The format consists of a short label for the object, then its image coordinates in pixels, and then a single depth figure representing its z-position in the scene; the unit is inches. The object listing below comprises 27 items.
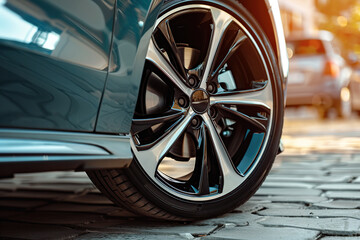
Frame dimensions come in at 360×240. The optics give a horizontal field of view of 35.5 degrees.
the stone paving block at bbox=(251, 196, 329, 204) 111.0
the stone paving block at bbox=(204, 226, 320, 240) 79.5
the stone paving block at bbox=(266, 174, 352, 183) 139.9
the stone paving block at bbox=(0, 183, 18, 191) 142.2
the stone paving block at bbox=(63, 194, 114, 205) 115.8
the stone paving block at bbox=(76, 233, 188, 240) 80.7
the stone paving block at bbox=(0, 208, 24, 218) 104.0
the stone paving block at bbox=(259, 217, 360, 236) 82.0
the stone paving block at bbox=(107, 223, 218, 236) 84.2
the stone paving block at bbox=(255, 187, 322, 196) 120.1
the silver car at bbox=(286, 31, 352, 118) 457.7
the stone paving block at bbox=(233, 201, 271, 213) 101.7
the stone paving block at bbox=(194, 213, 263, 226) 90.9
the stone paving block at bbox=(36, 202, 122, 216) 105.3
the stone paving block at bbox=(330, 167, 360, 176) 154.8
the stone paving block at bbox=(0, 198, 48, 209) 114.3
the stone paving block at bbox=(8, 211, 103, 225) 95.5
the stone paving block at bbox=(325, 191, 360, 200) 113.0
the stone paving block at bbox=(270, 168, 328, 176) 156.2
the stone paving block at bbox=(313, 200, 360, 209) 102.7
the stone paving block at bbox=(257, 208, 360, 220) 94.3
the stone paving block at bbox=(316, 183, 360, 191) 124.2
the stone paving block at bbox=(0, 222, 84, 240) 83.2
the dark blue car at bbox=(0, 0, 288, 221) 63.6
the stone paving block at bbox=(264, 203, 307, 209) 104.6
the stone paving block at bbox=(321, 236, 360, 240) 77.5
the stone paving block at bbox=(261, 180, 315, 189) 132.3
